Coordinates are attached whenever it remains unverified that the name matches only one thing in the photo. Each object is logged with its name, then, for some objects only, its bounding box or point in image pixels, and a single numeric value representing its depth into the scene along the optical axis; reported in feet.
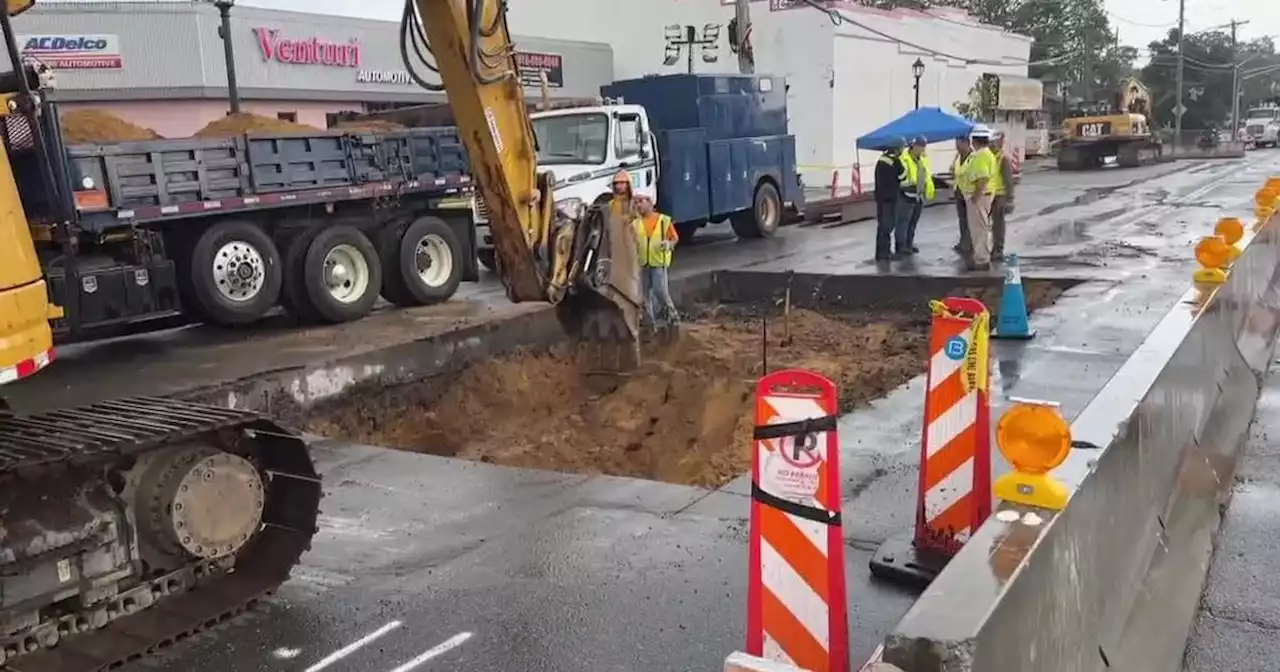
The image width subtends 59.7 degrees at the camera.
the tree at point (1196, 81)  279.69
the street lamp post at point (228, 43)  63.72
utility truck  58.03
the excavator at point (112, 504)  14.82
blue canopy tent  75.61
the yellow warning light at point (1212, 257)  26.71
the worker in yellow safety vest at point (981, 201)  51.98
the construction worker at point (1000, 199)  53.16
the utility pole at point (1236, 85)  254.27
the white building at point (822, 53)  117.50
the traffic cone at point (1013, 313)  36.83
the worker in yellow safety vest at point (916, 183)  58.34
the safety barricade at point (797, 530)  12.26
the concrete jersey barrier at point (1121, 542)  9.68
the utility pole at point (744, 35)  83.76
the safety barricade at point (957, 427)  16.48
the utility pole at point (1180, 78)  213.05
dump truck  36.91
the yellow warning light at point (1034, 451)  12.25
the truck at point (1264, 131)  232.53
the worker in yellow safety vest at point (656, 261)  42.78
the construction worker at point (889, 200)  57.26
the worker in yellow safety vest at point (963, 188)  53.18
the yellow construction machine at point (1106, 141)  150.61
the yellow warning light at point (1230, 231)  30.63
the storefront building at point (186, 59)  87.81
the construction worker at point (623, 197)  37.95
